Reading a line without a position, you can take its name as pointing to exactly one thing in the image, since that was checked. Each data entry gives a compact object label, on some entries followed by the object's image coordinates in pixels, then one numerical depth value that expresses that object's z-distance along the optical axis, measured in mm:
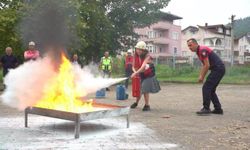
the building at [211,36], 88125
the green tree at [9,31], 19828
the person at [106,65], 19516
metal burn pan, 7871
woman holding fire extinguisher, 11758
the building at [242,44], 102625
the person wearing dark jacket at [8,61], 16328
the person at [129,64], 19734
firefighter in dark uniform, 11172
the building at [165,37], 78388
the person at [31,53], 13676
